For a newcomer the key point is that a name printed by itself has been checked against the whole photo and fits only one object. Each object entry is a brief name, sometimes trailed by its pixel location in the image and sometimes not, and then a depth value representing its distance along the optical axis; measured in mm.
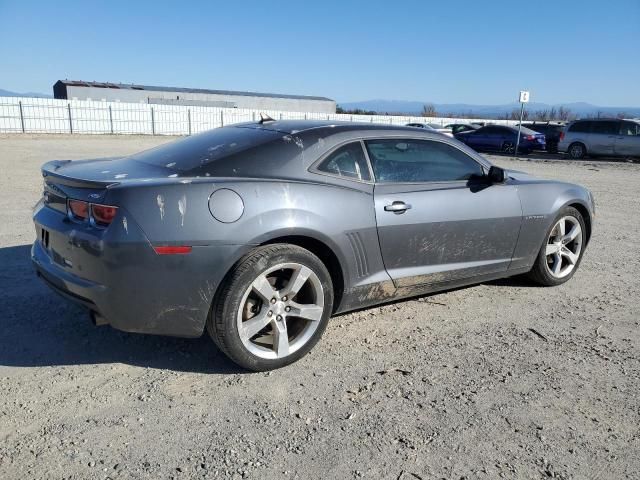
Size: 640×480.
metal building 47022
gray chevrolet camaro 2914
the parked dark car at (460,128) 28875
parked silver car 20984
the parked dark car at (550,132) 25688
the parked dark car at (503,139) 24219
